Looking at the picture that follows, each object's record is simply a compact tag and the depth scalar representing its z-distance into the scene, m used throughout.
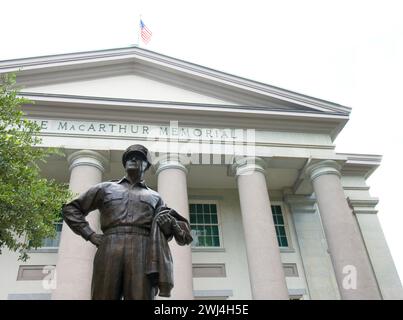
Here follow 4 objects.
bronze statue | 3.76
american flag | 21.51
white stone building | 14.16
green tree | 9.16
